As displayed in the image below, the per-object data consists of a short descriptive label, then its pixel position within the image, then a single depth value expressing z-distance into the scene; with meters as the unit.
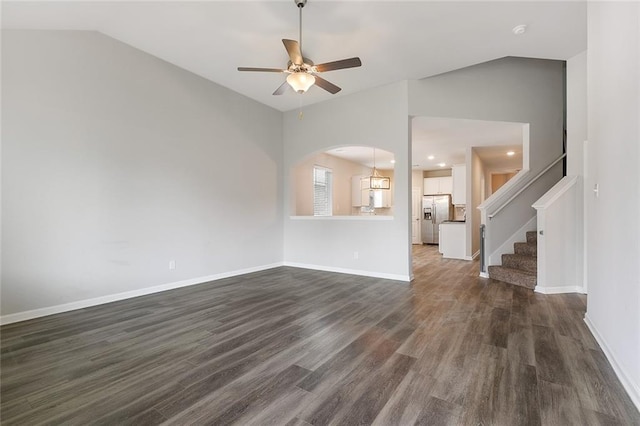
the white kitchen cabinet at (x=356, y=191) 9.48
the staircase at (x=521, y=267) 4.26
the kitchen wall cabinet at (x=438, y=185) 9.89
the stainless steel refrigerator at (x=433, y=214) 9.73
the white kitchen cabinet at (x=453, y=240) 7.08
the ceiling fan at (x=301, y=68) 2.83
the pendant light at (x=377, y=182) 8.62
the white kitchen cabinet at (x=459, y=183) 7.86
